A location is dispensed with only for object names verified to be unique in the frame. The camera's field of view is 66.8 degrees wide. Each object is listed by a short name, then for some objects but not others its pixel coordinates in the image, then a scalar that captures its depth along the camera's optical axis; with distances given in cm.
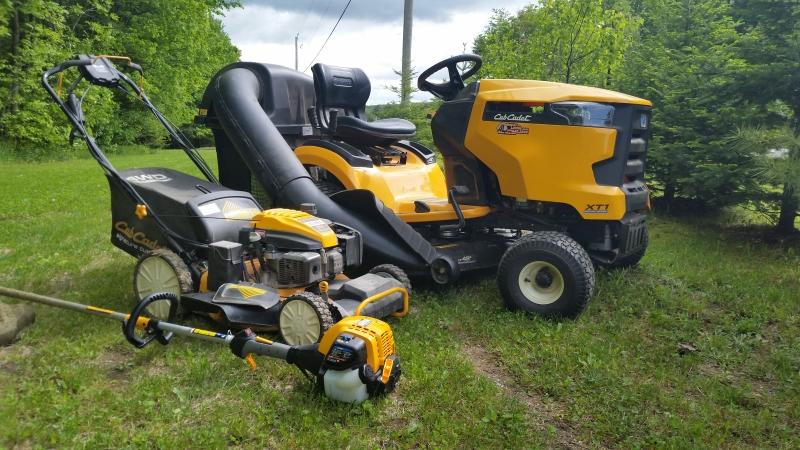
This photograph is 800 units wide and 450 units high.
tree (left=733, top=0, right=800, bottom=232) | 625
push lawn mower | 366
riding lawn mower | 412
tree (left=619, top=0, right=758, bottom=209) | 693
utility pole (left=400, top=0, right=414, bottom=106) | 1320
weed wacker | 287
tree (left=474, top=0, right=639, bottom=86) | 1191
